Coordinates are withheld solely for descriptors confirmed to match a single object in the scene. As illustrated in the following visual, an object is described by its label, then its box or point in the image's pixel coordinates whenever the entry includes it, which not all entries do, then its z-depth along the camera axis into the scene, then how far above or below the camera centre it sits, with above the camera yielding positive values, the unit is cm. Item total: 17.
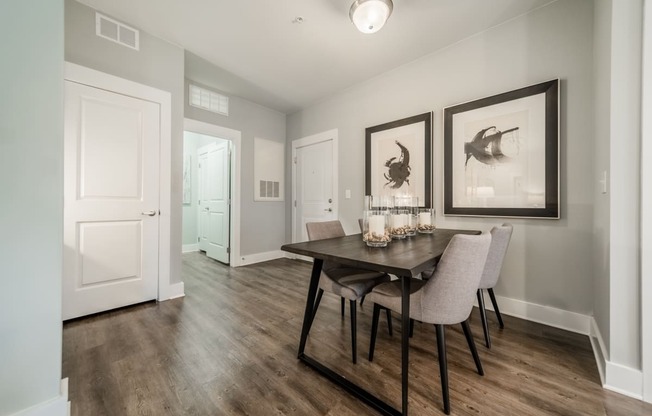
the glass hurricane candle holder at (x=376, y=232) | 153 -15
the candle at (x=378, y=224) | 153 -10
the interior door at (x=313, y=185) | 401 +39
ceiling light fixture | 186 +149
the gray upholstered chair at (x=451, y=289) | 117 -40
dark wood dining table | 112 -25
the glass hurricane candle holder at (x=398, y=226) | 187 -14
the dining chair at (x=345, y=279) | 159 -49
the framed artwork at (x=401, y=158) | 283 +62
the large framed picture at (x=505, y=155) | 209 +51
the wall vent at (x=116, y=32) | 224 +164
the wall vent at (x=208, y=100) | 344 +154
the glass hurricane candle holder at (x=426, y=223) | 224 -13
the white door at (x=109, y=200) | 216 +6
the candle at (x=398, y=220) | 188 -9
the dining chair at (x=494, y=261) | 170 -38
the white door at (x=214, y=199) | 416 +13
